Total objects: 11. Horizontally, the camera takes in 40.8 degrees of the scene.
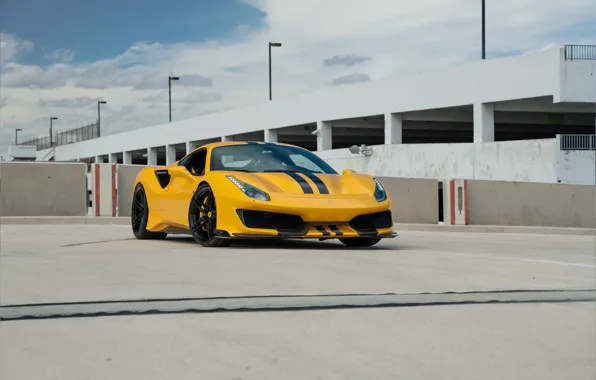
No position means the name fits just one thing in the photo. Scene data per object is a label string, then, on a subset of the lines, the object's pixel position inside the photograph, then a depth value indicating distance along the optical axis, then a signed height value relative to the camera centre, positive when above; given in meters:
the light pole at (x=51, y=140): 90.74 +4.96
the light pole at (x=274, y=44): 55.22 +9.53
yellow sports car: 8.66 -0.18
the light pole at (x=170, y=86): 70.81 +8.64
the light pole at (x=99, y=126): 84.69 +6.05
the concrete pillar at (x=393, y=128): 41.75 +2.81
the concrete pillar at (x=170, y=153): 66.69 +2.52
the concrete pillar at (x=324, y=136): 47.12 +2.73
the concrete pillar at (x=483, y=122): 36.44 +2.70
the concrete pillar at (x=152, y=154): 70.38 +2.55
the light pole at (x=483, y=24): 42.66 +8.37
